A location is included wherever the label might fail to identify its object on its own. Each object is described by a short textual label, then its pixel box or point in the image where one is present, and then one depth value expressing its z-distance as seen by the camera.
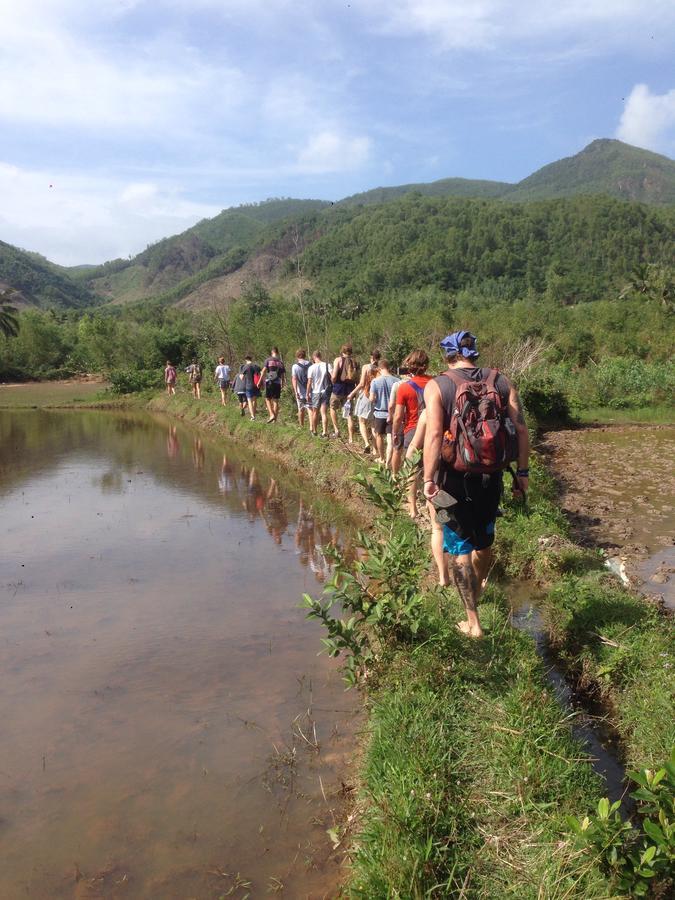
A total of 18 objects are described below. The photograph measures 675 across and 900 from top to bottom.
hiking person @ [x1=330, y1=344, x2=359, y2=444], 10.96
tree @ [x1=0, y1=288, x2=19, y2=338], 50.44
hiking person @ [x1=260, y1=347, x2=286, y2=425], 14.49
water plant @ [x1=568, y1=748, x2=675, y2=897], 2.14
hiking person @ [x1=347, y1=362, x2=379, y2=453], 9.53
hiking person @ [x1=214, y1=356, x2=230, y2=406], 20.17
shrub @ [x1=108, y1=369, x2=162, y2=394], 30.95
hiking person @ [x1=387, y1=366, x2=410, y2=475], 6.87
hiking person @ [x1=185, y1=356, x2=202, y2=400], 23.97
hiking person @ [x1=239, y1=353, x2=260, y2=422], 15.91
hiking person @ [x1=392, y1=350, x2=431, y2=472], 6.73
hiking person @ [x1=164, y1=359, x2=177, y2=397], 26.14
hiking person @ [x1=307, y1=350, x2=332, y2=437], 11.74
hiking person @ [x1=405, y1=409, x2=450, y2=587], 4.59
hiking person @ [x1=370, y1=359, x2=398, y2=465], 8.45
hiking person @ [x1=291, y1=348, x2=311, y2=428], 13.27
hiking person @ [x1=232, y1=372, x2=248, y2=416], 16.47
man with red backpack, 3.90
